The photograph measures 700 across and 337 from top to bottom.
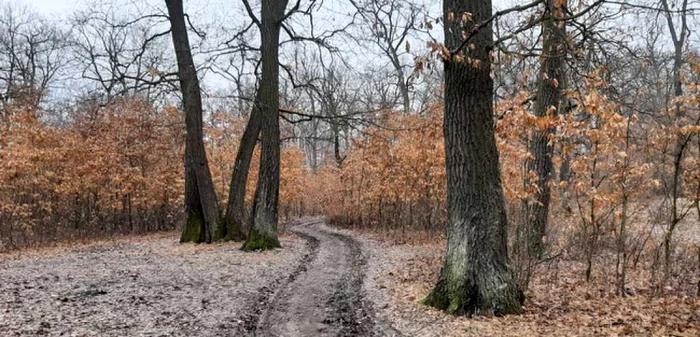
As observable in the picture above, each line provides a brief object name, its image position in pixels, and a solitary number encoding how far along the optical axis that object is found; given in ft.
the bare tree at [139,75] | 42.52
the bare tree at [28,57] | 84.28
